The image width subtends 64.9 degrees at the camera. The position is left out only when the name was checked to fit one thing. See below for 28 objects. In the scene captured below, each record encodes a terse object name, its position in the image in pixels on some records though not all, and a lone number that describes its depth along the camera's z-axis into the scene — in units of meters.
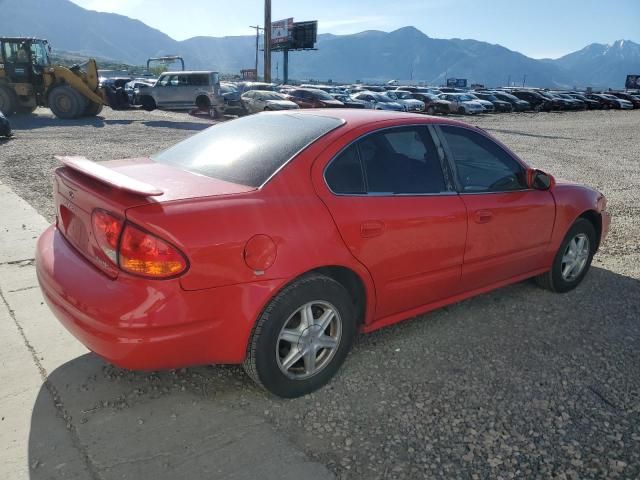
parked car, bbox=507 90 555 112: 40.84
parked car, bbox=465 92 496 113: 34.41
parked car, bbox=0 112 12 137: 12.82
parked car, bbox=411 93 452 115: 32.25
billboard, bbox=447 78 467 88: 93.44
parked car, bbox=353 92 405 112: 27.97
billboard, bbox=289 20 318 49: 61.19
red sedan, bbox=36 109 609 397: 2.24
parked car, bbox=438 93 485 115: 32.33
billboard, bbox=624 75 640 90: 78.50
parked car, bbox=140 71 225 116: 22.98
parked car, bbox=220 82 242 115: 23.77
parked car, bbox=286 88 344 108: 24.61
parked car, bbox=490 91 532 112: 38.41
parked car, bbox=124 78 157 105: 24.30
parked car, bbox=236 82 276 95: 28.00
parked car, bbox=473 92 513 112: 37.00
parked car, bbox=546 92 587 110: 41.69
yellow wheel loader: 18.47
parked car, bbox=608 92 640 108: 46.41
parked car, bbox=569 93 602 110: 43.69
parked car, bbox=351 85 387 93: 38.83
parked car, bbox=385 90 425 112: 29.93
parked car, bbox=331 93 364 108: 26.36
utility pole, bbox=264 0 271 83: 33.91
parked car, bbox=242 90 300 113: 22.19
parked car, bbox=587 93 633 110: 44.12
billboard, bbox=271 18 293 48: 62.66
